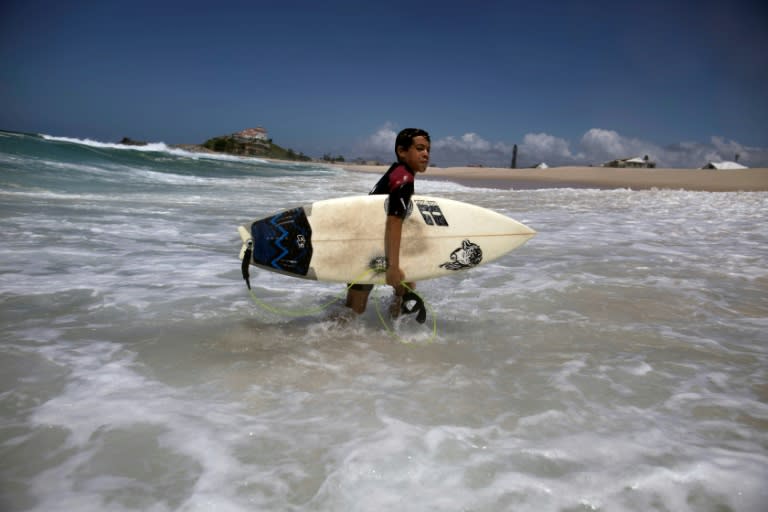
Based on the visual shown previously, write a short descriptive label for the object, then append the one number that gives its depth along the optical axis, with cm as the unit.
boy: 263
